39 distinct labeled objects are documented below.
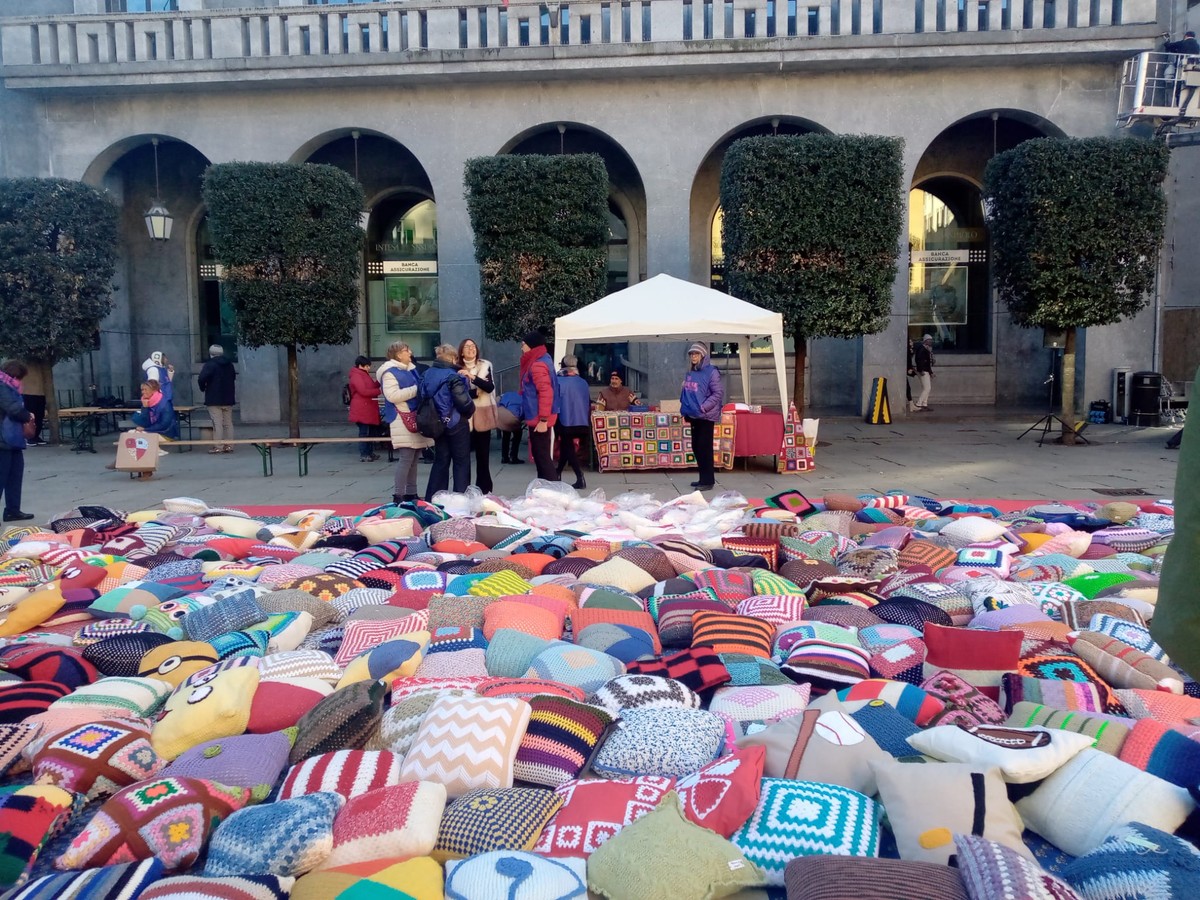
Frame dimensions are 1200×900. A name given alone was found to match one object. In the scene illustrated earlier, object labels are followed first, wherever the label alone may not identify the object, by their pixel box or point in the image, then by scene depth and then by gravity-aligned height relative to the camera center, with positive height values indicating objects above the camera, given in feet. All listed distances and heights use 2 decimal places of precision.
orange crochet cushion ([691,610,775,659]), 11.82 -3.61
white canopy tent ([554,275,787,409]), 34.86 +1.54
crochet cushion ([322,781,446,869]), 7.43 -3.80
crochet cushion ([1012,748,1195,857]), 7.54 -3.73
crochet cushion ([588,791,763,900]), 6.84 -3.83
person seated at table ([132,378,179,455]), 39.93 -2.08
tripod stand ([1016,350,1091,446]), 43.42 -3.64
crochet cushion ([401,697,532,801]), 8.61 -3.66
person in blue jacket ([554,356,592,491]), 33.53 -1.95
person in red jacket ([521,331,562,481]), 30.25 -1.26
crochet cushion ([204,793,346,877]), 7.22 -3.80
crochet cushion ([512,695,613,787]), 8.96 -3.79
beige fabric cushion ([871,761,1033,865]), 7.27 -3.66
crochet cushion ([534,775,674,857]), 7.66 -3.90
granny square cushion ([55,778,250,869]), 7.45 -3.82
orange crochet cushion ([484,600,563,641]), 12.71 -3.60
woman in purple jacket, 30.37 -1.50
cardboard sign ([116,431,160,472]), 35.01 -3.31
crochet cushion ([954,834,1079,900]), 6.21 -3.58
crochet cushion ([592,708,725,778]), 8.99 -3.82
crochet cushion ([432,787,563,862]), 7.63 -3.91
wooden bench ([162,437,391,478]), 35.42 -3.25
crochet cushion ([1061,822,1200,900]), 6.31 -3.65
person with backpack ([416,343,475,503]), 26.05 -1.50
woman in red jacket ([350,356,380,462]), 41.63 -1.70
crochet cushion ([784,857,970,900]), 6.38 -3.68
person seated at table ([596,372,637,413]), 41.22 -1.70
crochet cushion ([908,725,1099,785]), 8.00 -3.48
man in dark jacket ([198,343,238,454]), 43.88 -1.29
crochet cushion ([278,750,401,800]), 8.34 -3.79
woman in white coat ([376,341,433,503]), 26.71 -1.32
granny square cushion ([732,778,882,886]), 7.35 -3.83
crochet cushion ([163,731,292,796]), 8.59 -3.79
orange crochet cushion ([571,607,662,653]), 13.21 -3.73
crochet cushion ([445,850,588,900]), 6.85 -3.90
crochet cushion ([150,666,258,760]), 9.46 -3.65
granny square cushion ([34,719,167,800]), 8.75 -3.82
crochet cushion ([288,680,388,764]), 9.25 -3.68
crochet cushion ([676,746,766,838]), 7.72 -3.73
